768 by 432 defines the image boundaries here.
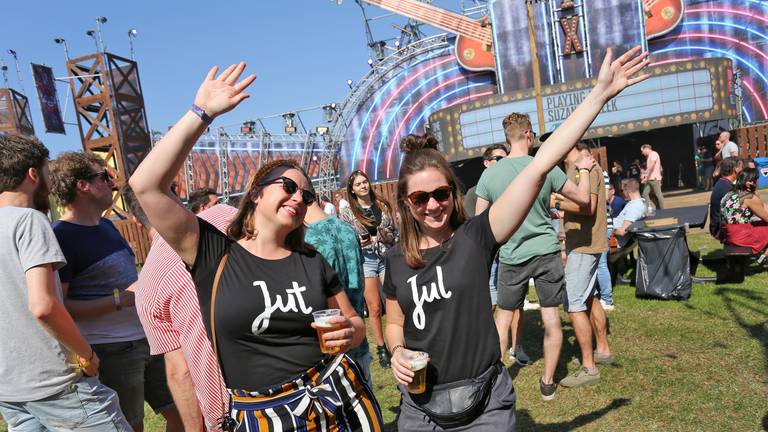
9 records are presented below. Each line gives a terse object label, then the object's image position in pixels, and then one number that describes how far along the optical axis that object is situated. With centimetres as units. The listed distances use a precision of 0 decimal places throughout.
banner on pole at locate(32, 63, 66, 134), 2547
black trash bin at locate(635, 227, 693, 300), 620
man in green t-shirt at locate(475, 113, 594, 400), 396
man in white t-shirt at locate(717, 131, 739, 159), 1330
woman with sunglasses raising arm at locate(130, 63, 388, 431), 182
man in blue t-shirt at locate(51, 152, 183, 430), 271
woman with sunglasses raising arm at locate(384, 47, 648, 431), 199
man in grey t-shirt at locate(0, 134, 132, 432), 209
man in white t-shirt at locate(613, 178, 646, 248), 707
